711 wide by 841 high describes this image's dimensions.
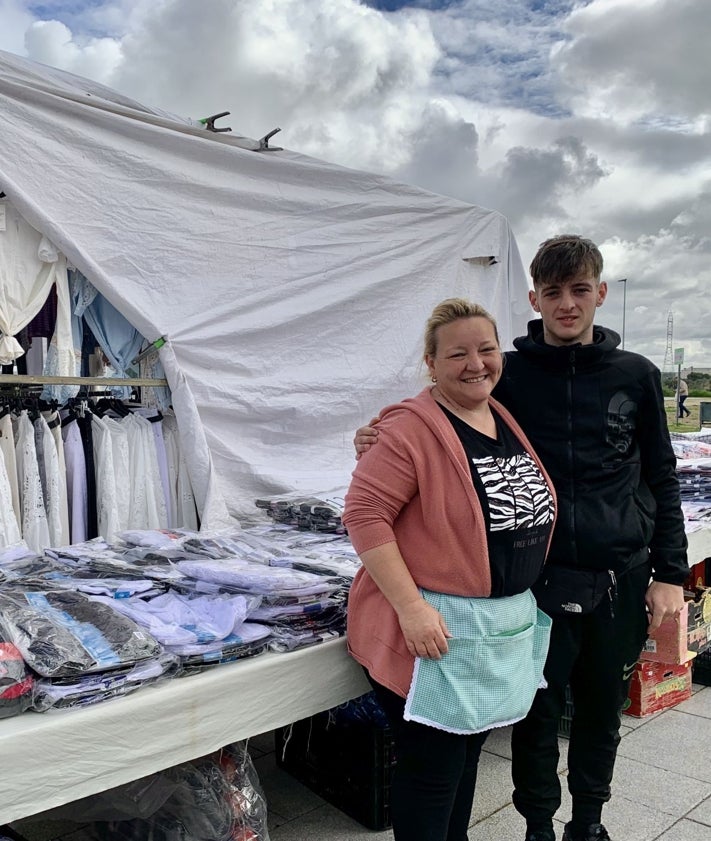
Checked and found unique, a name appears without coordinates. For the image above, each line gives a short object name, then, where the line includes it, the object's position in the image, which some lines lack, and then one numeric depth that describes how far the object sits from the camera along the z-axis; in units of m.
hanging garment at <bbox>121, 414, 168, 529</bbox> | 3.14
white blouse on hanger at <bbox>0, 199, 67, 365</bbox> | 2.75
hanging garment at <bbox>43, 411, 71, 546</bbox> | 2.95
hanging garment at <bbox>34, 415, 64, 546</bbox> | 2.91
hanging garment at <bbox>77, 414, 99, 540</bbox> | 3.09
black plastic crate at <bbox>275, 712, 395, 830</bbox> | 2.34
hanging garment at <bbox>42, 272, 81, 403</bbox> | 2.92
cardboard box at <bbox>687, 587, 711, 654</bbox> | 3.31
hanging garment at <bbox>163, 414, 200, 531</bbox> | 3.28
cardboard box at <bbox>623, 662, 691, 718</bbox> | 3.22
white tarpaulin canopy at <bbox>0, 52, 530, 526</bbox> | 2.84
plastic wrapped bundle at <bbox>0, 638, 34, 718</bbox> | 1.43
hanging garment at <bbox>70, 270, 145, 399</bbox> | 3.10
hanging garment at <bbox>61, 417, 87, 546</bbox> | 3.03
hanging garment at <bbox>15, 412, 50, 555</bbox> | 2.83
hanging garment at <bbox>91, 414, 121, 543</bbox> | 3.03
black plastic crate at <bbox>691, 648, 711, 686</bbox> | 3.63
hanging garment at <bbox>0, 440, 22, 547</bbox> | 2.68
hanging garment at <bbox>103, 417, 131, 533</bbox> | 3.09
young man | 1.88
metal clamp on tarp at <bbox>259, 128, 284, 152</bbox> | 3.41
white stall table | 1.42
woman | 1.57
